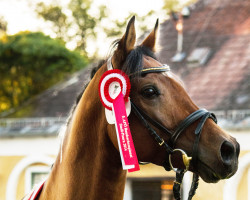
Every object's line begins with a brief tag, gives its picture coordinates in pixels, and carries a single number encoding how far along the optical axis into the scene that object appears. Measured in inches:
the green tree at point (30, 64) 767.1
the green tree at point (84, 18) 1029.8
